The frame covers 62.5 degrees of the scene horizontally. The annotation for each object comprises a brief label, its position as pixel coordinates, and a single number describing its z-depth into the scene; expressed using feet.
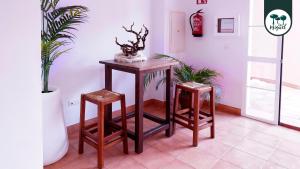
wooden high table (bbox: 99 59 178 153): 8.21
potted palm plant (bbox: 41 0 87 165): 7.56
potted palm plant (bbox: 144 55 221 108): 12.00
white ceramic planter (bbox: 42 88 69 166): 7.55
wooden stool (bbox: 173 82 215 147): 9.00
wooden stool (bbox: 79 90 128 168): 7.57
